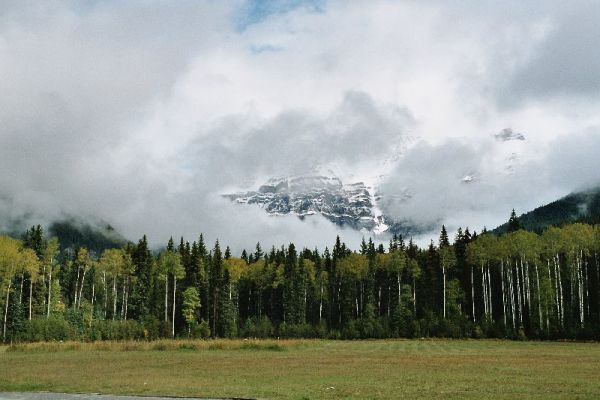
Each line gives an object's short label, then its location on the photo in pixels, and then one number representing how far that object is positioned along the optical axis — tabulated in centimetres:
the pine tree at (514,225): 12351
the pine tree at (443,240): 12975
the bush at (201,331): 11306
